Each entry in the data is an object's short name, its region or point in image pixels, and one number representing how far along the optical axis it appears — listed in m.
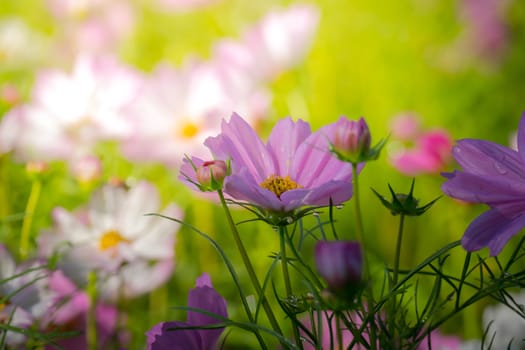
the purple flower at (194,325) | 0.84
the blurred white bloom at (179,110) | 1.44
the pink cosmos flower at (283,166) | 0.82
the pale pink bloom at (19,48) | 2.39
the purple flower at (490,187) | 0.82
